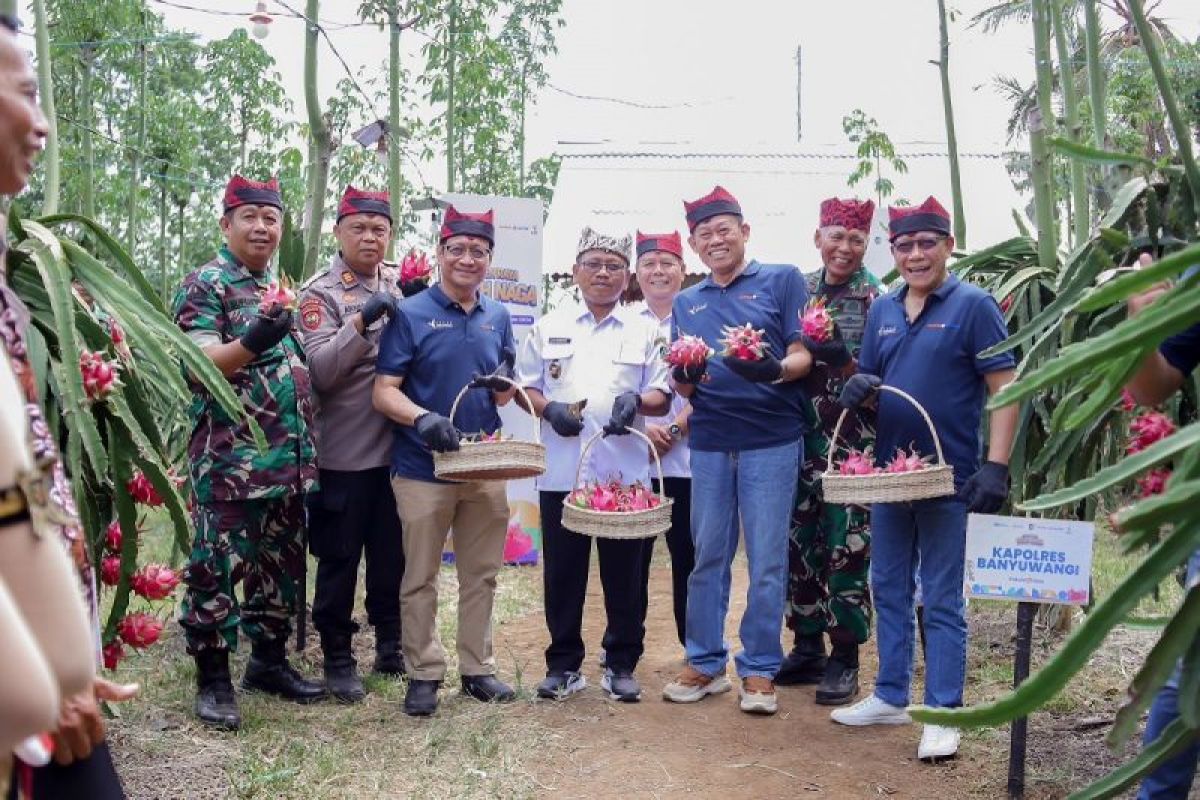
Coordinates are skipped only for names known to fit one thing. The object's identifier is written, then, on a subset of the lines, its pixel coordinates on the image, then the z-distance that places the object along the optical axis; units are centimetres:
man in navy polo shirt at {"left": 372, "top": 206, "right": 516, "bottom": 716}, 548
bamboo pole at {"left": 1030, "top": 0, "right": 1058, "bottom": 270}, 565
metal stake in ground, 435
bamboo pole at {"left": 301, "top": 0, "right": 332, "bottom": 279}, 712
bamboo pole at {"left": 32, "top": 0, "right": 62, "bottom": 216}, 416
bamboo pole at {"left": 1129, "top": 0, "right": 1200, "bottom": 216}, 344
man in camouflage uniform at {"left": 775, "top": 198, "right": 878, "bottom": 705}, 576
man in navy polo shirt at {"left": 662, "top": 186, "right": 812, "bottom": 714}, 554
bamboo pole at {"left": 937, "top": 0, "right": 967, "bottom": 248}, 720
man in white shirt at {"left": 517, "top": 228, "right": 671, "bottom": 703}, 579
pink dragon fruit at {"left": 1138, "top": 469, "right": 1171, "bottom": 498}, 330
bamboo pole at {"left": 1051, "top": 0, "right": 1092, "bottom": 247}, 579
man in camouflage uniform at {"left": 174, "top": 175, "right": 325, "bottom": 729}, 514
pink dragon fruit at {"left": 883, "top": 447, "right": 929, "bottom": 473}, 473
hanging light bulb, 877
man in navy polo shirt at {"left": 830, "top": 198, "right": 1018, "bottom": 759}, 486
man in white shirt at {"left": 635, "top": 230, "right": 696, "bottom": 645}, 628
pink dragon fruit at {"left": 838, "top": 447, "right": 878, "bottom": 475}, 483
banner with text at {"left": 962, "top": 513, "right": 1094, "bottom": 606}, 425
